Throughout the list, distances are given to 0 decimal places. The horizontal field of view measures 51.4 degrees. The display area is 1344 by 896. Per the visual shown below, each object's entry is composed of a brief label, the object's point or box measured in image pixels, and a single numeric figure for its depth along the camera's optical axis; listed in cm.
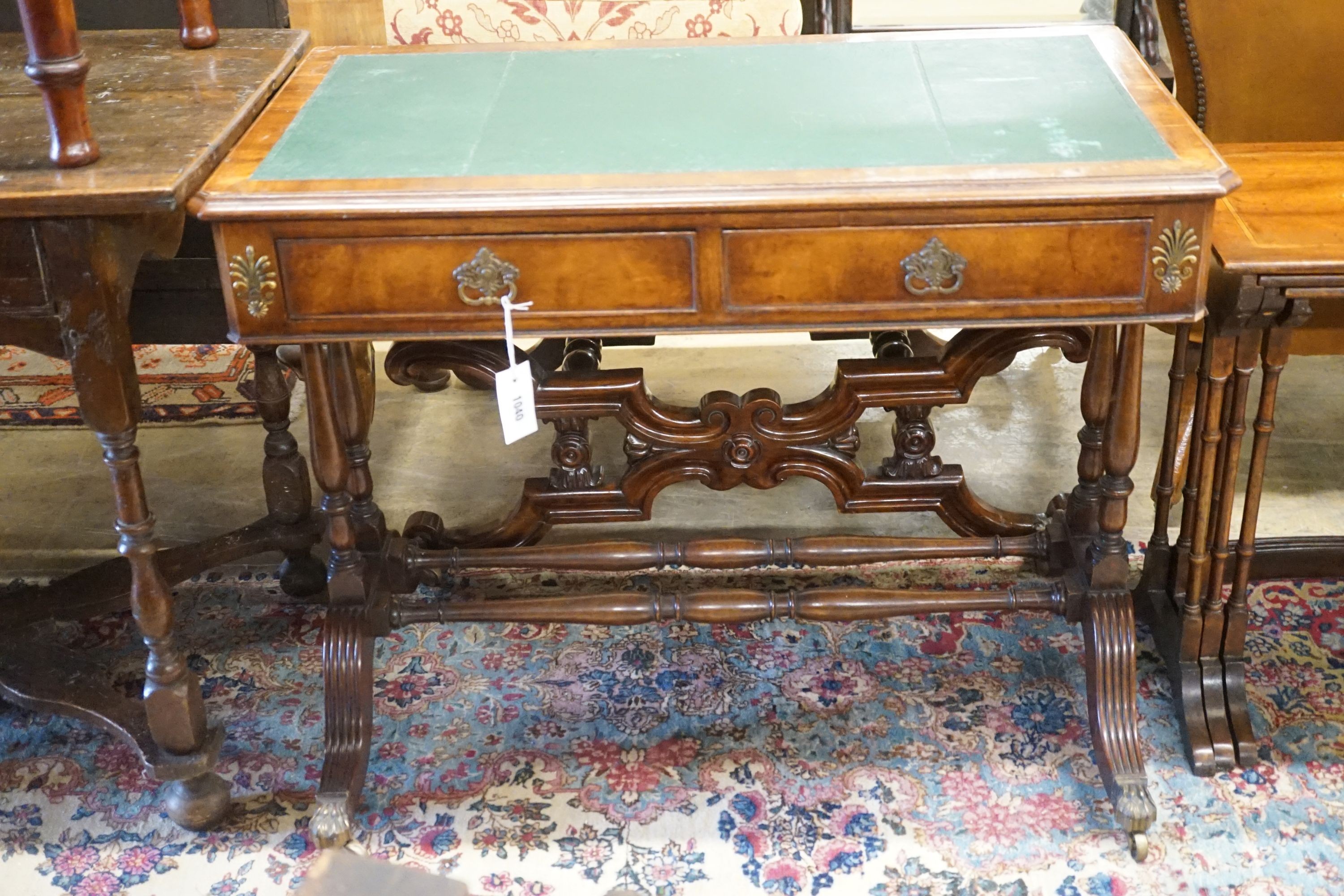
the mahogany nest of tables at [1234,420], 199
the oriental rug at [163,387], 347
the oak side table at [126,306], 180
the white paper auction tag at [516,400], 194
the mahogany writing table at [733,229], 175
